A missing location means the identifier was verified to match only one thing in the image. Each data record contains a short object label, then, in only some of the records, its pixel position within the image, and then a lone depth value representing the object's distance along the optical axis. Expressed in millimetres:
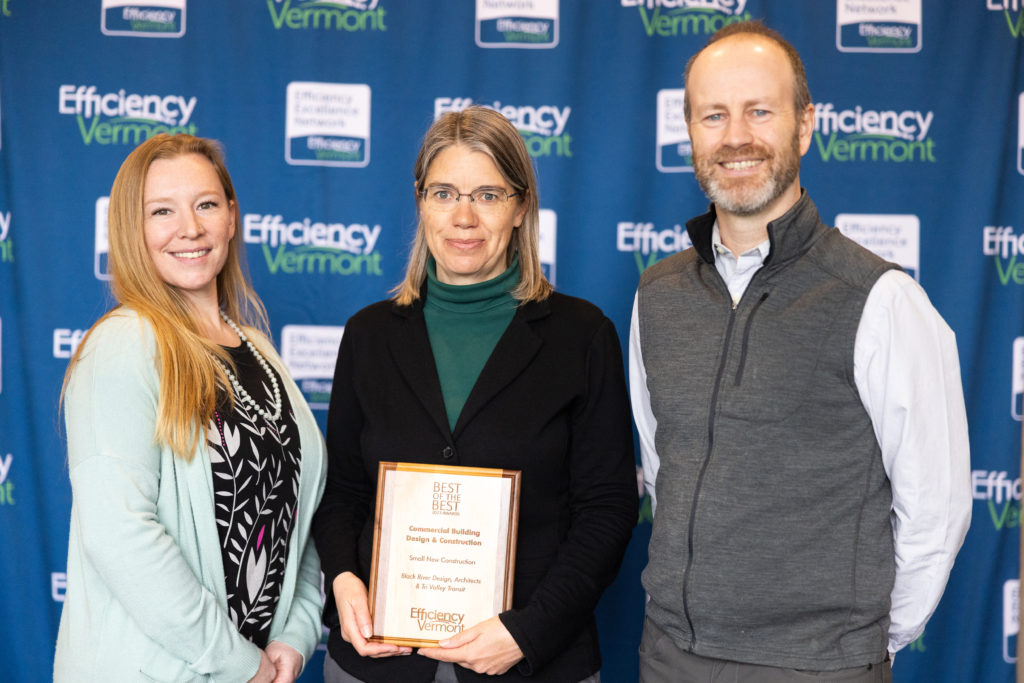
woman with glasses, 1735
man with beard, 1584
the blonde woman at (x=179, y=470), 1626
